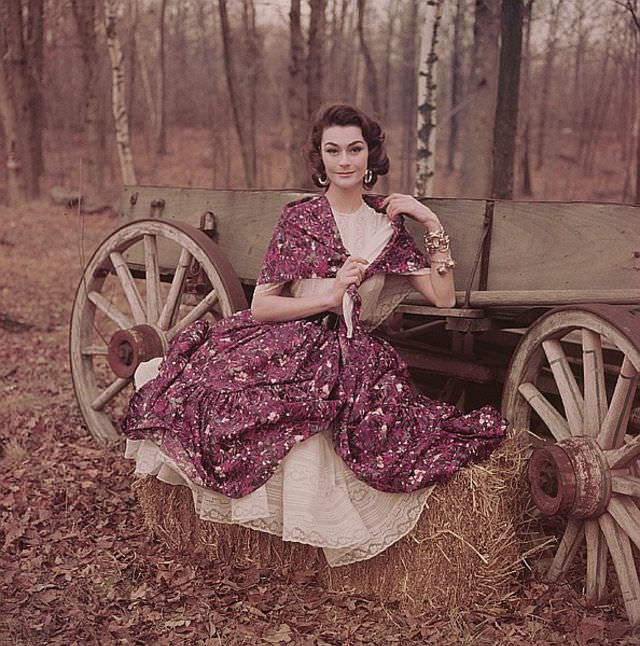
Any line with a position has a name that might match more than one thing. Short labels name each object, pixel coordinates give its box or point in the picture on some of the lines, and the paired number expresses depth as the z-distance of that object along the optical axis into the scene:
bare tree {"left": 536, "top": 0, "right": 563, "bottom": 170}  17.03
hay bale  3.06
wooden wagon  2.90
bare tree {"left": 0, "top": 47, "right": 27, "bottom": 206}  14.49
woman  3.07
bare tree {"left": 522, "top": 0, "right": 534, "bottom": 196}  16.53
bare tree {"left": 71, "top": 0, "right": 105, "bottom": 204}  14.06
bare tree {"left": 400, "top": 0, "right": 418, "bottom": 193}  19.33
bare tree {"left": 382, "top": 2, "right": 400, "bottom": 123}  21.78
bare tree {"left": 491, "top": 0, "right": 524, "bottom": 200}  6.50
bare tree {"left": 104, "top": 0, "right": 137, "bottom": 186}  11.98
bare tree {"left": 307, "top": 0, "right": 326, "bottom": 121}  10.84
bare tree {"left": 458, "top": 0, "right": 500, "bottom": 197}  8.16
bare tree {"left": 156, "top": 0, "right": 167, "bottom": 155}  23.40
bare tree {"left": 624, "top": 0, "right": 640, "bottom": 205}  8.18
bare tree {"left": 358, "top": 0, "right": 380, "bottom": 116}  14.92
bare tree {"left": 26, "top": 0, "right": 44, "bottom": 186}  14.99
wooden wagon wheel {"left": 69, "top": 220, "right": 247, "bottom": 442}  4.11
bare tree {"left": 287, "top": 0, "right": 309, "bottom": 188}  10.87
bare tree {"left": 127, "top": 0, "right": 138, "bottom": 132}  20.57
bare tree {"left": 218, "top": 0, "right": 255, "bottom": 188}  12.74
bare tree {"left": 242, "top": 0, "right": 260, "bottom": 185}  15.35
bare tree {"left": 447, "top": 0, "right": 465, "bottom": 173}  18.36
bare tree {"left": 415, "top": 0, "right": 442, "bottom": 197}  5.99
